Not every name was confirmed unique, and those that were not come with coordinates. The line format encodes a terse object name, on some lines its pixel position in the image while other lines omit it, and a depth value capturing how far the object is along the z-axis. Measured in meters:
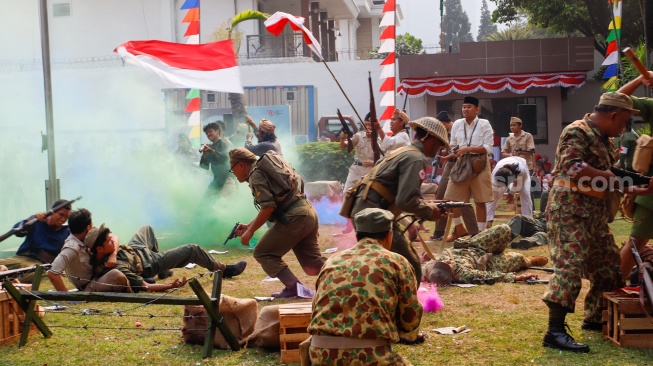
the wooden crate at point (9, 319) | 6.19
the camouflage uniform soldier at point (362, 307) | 3.79
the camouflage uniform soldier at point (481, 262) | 7.86
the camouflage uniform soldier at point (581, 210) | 5.43
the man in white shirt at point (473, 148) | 10.32
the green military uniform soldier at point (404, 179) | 5.75
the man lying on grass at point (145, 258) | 7.60
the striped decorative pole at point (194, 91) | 14.55
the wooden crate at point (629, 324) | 5.38
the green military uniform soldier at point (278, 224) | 7.12
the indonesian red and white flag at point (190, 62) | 11.36
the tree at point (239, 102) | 16.69
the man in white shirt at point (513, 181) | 11.80
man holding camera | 11.45
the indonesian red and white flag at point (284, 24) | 11.64
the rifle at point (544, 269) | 8.58
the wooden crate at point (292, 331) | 5.43
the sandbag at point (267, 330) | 5.68
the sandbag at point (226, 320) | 5.84
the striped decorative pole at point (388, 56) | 12.77
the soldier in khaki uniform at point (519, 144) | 14.30
